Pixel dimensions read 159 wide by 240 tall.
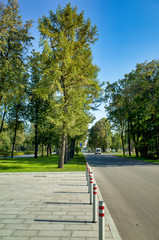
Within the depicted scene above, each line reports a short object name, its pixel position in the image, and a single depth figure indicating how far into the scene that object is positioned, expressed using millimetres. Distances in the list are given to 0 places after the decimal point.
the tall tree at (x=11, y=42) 15914
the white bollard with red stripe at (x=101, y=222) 3109
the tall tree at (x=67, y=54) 14820
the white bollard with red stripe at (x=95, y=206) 4453
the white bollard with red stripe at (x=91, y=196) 5977
